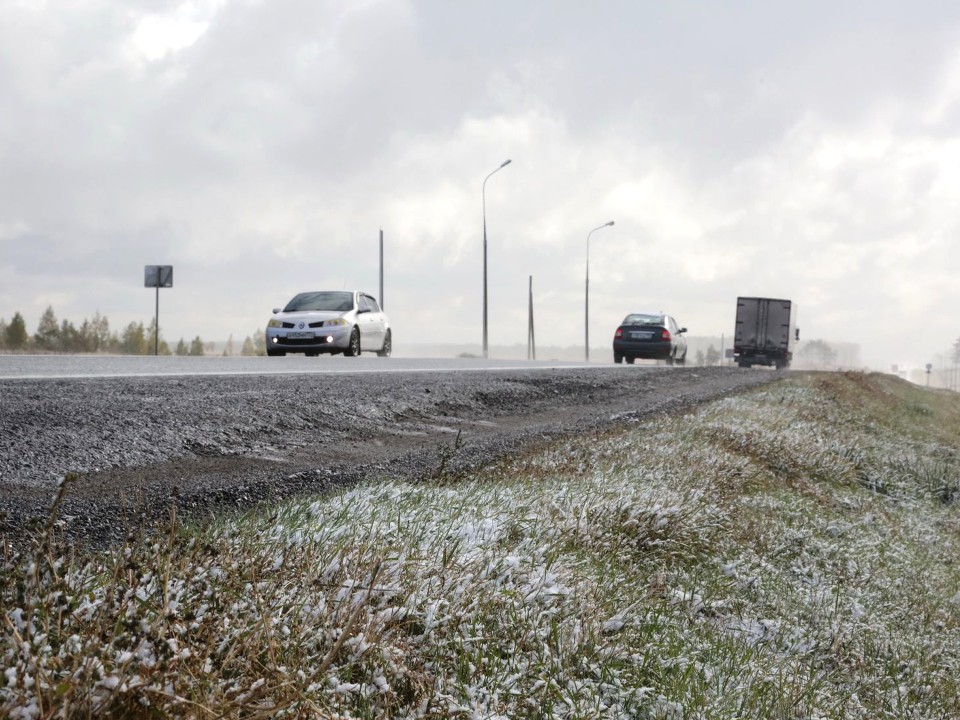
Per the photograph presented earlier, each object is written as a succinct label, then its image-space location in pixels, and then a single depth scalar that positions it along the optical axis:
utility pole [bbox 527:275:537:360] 56.47
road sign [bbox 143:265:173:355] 36.78
